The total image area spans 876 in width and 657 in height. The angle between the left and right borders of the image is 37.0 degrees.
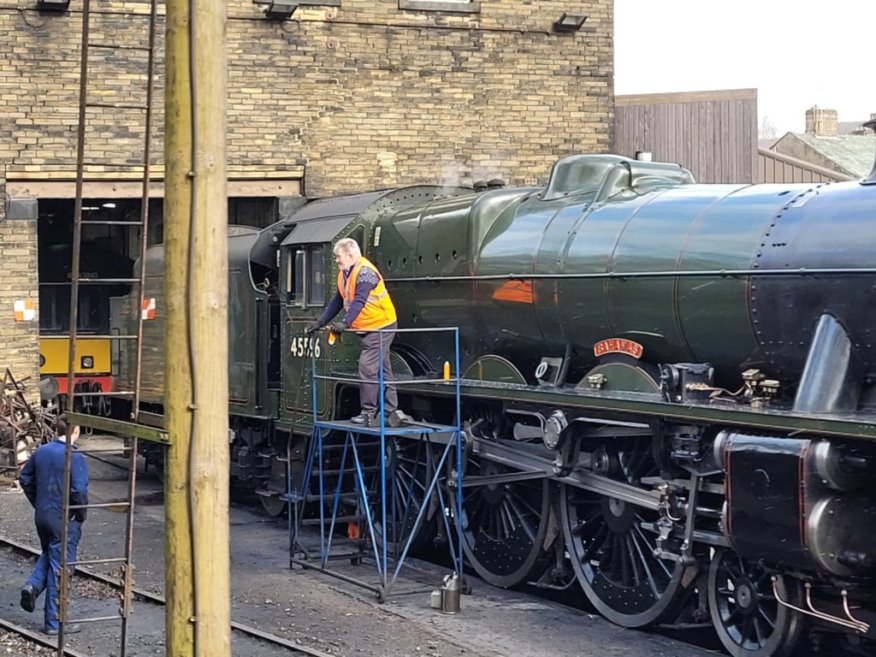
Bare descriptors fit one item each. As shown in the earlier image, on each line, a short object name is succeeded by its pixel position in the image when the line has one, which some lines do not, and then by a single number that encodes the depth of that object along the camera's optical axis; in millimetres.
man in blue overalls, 8438
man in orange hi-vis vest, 9992
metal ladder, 5473
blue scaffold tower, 9594
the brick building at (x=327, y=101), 15344
